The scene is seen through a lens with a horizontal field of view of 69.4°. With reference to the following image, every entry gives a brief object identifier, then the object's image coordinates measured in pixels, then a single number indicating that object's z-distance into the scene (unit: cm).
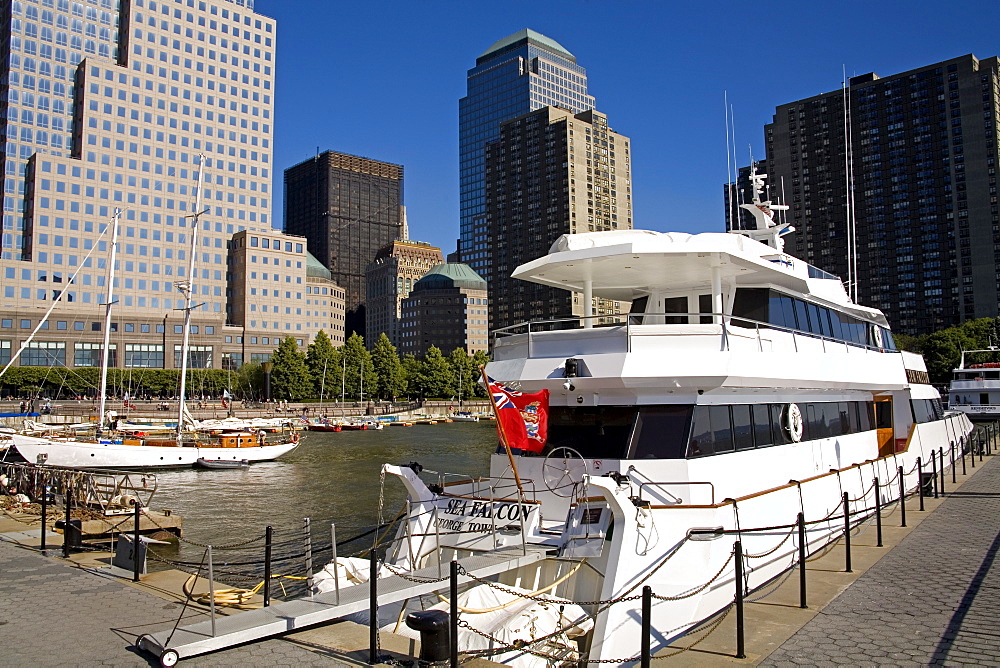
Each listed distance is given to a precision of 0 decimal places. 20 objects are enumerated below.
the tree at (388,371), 11406
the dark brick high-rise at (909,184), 11162
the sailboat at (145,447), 4222
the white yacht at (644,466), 930
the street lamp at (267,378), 9846
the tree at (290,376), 10056
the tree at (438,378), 11831
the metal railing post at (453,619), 719
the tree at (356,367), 10694
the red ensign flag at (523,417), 1098
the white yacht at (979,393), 5162
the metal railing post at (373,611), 765
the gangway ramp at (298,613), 787
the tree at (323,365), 10269
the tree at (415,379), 11862
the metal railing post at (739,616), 804
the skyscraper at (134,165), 9950
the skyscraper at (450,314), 18950
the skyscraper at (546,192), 15062
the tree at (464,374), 12241
